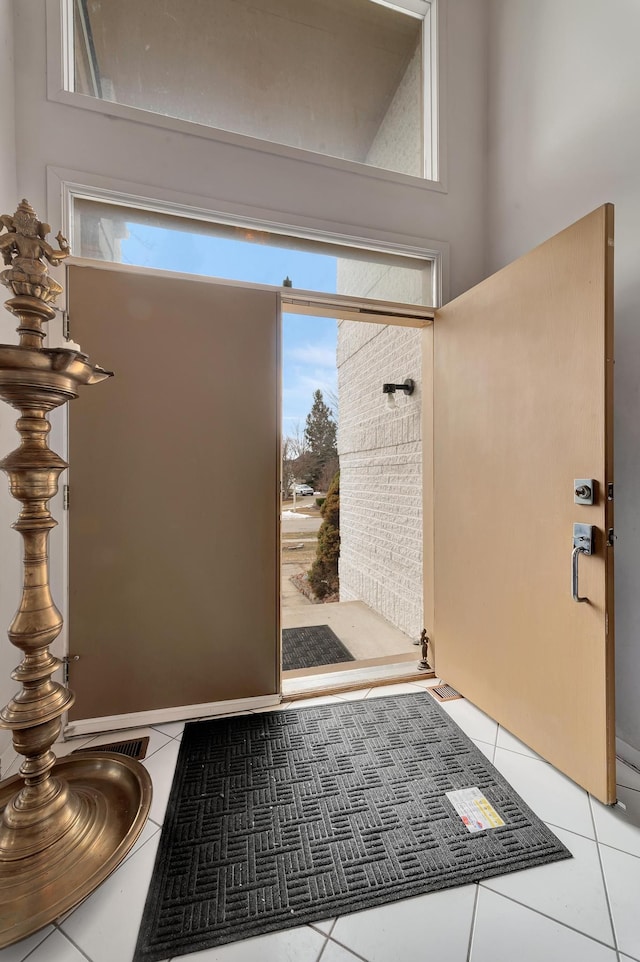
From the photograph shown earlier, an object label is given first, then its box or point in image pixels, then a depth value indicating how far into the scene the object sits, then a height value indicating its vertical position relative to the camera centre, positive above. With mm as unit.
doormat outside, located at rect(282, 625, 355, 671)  3122 -1325
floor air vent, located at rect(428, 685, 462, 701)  2117 -1082
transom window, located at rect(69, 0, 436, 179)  2014 +2202
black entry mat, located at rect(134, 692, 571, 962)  1111 -1110
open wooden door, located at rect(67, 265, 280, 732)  1854 -67
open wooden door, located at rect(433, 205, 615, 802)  1402 -55
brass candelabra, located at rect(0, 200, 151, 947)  1151 -436
